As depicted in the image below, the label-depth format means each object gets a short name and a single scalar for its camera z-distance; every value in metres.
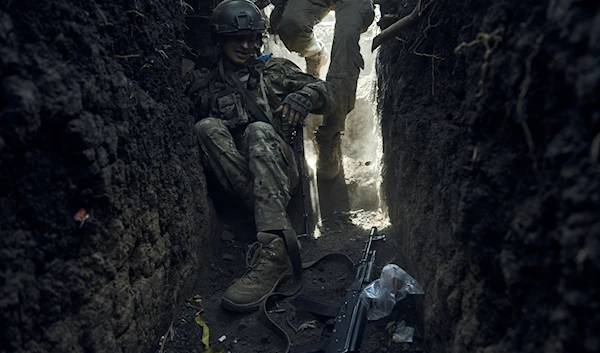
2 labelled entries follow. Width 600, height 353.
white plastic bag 2.19
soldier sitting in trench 2.88
